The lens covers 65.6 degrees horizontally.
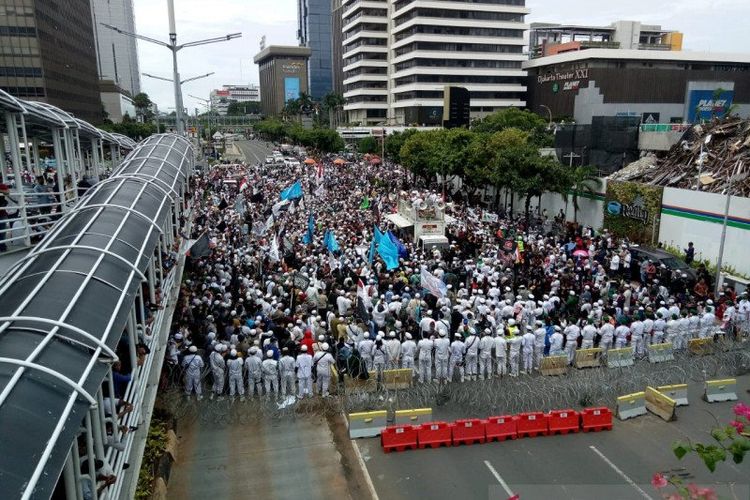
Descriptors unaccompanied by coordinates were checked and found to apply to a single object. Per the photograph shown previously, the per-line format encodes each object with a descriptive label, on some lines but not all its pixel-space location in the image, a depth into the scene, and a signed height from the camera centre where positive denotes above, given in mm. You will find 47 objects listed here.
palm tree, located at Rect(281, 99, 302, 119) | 114562 +5072
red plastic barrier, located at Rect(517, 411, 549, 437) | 10281 -5068
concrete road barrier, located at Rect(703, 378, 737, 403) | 11648 -5105
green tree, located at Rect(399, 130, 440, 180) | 36244 -1282
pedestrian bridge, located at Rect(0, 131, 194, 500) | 3846 -1740
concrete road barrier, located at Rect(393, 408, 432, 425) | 10578 -5059
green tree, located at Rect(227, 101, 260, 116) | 189900 +8045
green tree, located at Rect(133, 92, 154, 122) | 131125 +6648
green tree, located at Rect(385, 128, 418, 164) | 48375 -783
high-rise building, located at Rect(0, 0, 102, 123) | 59500 +9075
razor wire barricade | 11008 -5114
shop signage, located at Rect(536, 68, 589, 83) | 64062 +6579
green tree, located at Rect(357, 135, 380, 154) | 58884 -1105
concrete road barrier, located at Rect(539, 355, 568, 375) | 12617 -4962
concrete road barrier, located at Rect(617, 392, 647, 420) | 10938 -5079
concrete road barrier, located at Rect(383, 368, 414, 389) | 11664 -4847
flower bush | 3857 -2370
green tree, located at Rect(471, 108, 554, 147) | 47581 +946
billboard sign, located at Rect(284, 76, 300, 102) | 162125 +12929
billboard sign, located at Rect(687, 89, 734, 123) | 52938 +3016
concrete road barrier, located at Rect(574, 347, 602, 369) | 12883 -4919
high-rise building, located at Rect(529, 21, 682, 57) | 88688 +15216
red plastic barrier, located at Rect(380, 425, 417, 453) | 9859 -5079
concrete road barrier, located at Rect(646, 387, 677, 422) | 10852 -5065
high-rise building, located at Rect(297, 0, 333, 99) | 178875 +29178
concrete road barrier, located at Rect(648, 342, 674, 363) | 13266 -4961
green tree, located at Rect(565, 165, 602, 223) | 26656 -2114
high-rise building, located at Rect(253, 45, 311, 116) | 162250 +17096
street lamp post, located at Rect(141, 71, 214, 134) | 20236 +607
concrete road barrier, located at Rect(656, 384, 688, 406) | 11289 -4958
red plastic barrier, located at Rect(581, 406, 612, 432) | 10516 -5110
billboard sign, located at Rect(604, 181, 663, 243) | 23891 -3229
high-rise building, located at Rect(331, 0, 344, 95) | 124875 +19505
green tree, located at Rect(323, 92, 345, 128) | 97000 +4886
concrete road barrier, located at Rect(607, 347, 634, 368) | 12875 -4909
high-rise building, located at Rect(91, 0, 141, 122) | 114938 +24883
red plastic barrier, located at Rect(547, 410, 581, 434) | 10391 -5080
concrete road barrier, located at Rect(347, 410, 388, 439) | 10227 -5016
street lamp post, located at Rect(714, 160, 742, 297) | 16309 -3757
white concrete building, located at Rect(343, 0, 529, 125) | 71812 +9783
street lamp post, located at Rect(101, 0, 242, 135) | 18969 +2929
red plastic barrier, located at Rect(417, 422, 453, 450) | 9953 -5075
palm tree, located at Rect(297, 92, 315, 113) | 110312 +5985
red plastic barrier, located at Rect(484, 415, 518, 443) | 10164 -5079
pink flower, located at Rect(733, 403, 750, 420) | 4863 -2344
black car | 18094 -4077
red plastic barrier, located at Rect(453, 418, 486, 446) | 10062 -5077
